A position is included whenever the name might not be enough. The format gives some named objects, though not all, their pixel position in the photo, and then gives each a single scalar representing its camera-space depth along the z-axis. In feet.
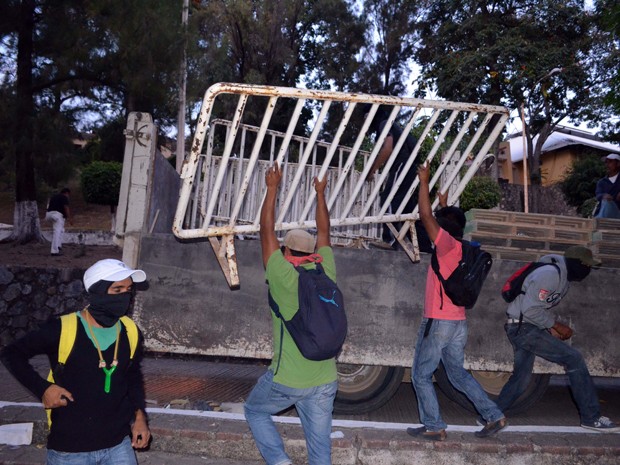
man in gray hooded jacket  16.43
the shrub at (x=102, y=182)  67.36
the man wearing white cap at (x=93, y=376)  9.65
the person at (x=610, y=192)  23.93
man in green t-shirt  11.69
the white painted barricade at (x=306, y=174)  15.20
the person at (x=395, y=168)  17.74
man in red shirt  15.34
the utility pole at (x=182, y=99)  45.59
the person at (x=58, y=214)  39.75
